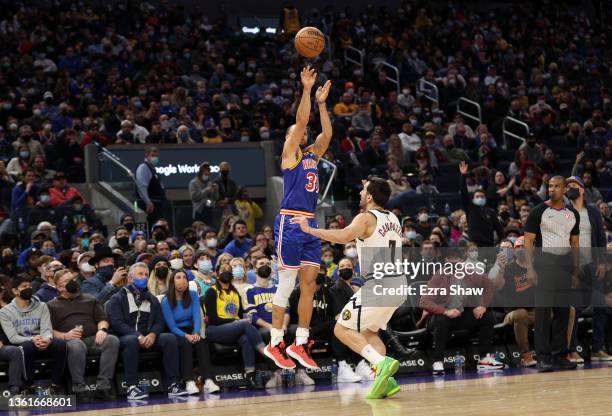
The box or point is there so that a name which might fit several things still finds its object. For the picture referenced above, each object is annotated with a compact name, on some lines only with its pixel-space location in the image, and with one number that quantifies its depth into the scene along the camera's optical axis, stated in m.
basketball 10.82
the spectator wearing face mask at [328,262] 15.92
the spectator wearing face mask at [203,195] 18.36
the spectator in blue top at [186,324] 12.97
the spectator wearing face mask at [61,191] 17.75
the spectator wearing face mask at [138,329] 12.72
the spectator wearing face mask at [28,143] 19.08
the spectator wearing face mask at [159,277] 13.50
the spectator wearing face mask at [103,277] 13.48
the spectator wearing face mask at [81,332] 12.45
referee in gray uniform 13.18
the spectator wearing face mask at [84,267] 13.94
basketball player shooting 10.97
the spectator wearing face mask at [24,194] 17.22
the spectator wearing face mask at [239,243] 16.05
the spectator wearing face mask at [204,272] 14.20
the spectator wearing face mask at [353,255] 15.71
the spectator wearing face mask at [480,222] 16.17
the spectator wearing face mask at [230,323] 13.20
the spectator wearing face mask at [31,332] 12.30
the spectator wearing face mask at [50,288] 13.27
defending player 10.38
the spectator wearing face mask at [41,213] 17.00
